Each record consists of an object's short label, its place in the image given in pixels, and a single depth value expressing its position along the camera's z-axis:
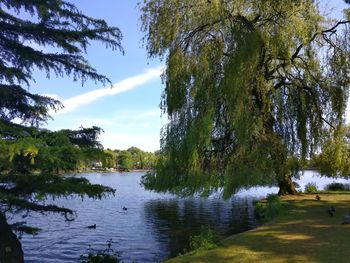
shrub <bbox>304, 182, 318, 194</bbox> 28.11
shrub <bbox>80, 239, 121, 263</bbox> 11.16
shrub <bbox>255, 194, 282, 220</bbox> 18.61
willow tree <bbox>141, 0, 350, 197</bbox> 18.52
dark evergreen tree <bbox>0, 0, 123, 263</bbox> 6.56
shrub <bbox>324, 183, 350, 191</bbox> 32.06
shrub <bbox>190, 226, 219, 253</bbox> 11.34
